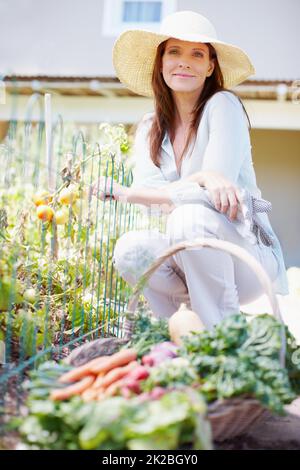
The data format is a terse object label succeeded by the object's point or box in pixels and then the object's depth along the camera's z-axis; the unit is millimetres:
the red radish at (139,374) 2282
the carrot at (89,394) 2215
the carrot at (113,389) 2228
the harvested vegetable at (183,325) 2512
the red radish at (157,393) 2159
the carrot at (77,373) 2264
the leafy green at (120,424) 1982
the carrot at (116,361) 2325
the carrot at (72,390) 2158
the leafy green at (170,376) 2215
